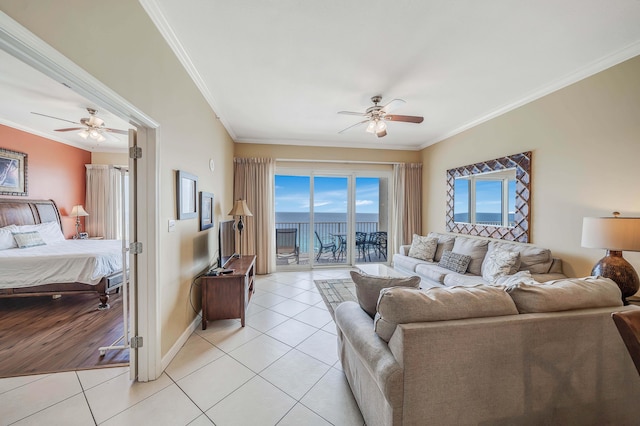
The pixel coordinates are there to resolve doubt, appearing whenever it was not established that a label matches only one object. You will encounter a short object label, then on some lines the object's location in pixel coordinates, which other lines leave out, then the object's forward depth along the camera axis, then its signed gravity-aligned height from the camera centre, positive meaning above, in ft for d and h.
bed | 10.00 -2.64
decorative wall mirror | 10.57 +0.74
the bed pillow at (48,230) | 12.93 -1.15
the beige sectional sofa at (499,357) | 3.89 -2.51
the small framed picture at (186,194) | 7.56 +0.56
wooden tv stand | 8.98 -3.23
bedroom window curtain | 17.66 +0.63
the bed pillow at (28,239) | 12.07 -1.48
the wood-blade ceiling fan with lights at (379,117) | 10.13 +4.07
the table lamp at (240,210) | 13.42 +0.06
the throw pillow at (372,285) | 5.48 -1.68
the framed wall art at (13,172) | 12.52 +2.03
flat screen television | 10.01 -1.42
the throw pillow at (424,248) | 13.87 -2.11
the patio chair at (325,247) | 18.67 -2.79
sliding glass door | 17.57 -0.49
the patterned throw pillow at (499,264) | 9.36 -2.07
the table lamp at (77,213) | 16.26 -0.19
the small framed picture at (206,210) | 9.80 +0.04
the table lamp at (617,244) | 6.41 -0.86
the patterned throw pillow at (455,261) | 11.31 -2.41
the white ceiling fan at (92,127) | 11.51 +4.14
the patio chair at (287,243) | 17.74 -2.35
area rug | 11.61 -4.32
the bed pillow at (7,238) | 11.60 -1.36
